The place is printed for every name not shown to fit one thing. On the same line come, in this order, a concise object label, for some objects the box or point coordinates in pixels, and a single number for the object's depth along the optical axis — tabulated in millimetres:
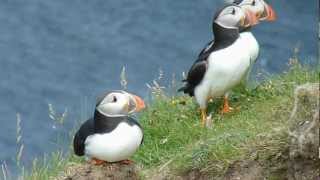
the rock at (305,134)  10969
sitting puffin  12602
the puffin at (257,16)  15862
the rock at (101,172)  12930
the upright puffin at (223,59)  15500
